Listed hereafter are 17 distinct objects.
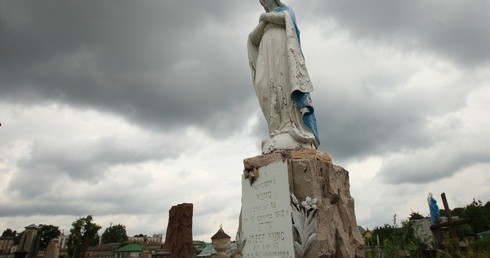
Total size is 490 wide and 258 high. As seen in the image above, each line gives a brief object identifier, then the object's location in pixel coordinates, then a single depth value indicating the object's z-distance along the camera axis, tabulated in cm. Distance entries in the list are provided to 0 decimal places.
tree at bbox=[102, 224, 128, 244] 8244
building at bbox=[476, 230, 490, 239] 3351
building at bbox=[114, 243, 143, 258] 3560
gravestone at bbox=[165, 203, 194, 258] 1097
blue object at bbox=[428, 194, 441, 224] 1053
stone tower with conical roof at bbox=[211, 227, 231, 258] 1127
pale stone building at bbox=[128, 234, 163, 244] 9599
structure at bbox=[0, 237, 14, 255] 6225
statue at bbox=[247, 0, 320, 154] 482
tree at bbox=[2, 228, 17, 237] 7550
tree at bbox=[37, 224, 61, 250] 6049
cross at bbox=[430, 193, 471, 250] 883
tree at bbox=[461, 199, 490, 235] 4341
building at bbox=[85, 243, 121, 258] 5938
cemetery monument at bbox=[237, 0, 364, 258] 391
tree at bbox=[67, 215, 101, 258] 3794
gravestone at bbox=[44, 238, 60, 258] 1474
